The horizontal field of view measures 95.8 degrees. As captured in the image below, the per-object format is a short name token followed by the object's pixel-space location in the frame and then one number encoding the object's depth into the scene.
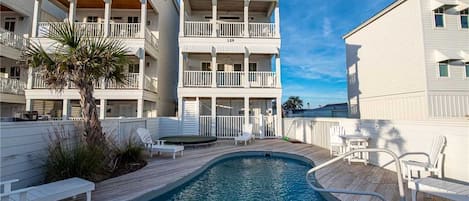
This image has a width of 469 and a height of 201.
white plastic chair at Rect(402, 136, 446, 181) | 4.53
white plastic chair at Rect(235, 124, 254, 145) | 11.07
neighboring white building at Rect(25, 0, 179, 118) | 12.35
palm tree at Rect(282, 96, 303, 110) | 40.84
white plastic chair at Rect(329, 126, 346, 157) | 7.46
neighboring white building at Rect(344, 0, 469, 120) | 12.02
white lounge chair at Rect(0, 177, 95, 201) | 3.07
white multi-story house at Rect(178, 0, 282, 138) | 13.19
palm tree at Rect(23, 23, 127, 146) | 5.51
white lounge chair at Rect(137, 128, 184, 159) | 8.11
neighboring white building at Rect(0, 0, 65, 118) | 12.52
